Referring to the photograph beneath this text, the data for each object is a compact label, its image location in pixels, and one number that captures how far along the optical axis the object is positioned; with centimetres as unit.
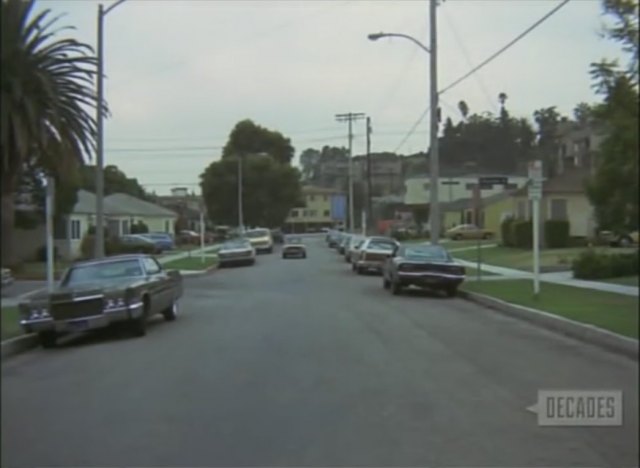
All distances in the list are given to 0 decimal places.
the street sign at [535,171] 1861
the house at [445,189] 6125
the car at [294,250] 5100
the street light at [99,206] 2086
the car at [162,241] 3986
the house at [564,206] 3089
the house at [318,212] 10056
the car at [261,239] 5800
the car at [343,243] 5059
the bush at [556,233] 3200
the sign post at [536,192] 1862
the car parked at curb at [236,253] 4222
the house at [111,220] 2281
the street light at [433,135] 3056
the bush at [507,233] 3916
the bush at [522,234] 3631
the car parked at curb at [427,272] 2372
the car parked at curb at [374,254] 3406
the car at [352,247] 3950
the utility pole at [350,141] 7675
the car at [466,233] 5312
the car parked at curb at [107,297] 969
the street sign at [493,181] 2014
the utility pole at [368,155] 6912
